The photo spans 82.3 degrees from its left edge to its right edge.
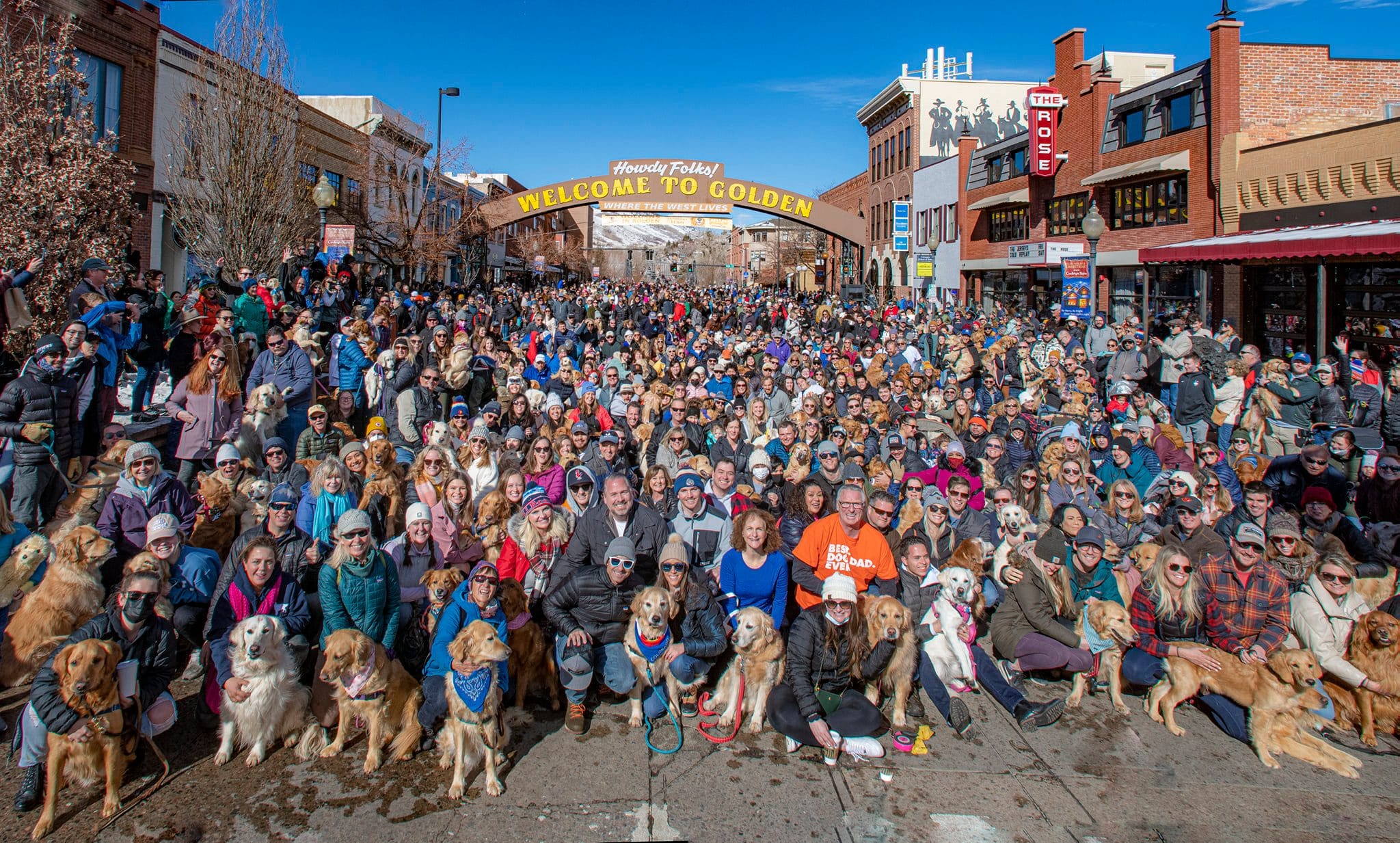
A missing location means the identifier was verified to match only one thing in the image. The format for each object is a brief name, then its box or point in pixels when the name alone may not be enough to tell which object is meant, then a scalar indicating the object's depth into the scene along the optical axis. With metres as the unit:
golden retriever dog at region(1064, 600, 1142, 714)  5.27
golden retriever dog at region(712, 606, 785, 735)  4.83
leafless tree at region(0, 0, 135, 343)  10.14
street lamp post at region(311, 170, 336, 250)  13.32
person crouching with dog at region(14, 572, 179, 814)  3.90
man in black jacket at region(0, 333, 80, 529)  6.11
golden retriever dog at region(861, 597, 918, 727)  4.92
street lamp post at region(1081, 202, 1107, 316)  14.53
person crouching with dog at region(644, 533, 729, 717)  4.95
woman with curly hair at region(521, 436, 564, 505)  6.75
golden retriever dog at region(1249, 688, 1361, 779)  4.64
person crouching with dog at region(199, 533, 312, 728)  4.57
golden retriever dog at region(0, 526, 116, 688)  4.86
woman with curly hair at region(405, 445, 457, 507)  6.26
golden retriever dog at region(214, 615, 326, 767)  4.30
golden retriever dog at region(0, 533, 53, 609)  5.02
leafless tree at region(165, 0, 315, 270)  16.23
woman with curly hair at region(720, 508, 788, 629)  5.30
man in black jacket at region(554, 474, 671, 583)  5.41
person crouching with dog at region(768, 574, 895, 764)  4.67
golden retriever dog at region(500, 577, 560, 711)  5.04
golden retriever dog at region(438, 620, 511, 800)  4.29
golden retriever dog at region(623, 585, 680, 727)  4.84
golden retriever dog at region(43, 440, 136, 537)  5.84
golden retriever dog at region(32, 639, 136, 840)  3.89
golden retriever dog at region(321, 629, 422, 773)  4.32
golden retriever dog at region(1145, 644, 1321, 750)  4.80
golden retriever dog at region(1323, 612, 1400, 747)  4.86
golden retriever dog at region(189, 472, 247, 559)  5.76
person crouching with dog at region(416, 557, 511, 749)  4.56
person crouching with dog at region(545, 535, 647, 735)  4.96
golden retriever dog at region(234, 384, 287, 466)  7.71
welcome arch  23.34
